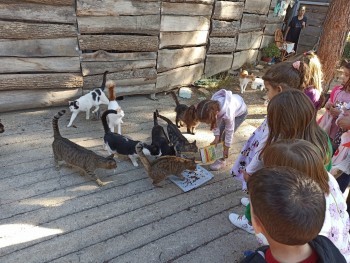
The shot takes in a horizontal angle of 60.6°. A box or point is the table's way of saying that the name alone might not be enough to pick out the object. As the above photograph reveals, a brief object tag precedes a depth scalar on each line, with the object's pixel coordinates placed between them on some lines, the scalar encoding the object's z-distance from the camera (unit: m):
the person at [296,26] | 9.97
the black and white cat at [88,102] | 4.68
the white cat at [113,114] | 4.37
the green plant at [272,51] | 9.72
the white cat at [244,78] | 6.94
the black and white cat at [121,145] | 3.84
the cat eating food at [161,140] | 3.93
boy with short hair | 1.33
